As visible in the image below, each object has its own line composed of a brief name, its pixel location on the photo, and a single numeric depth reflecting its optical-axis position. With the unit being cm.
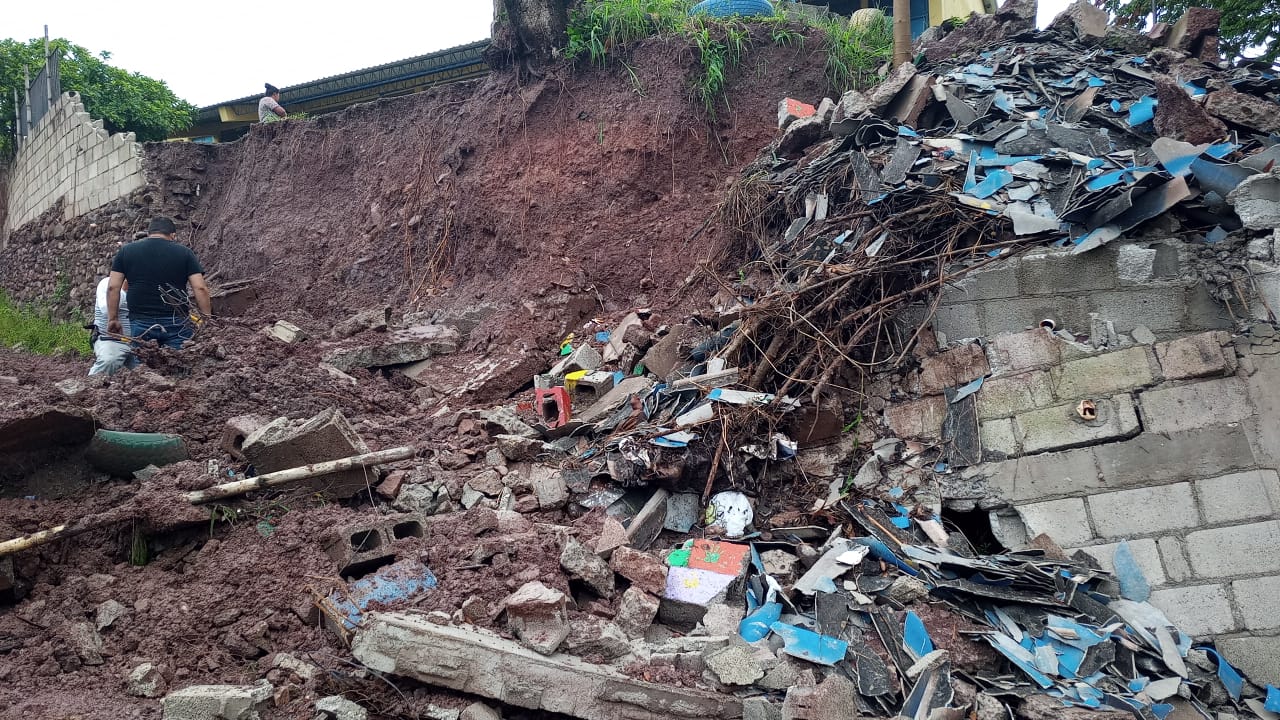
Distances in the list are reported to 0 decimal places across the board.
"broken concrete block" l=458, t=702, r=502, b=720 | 304
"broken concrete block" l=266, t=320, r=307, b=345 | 716
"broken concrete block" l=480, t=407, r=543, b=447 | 529
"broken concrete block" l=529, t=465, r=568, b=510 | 459
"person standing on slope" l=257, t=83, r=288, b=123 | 1198
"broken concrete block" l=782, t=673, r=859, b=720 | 307
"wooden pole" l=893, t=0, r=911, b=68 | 794
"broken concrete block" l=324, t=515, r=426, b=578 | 383
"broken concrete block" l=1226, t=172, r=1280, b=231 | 415
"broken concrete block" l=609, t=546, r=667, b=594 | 392
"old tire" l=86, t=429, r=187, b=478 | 429
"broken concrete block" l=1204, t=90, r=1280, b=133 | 505
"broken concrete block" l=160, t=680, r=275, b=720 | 289
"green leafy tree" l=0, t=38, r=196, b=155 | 1391
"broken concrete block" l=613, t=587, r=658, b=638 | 370
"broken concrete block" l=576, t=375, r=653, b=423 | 532
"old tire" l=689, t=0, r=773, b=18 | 882
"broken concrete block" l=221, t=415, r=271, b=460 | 472
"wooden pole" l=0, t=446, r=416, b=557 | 363
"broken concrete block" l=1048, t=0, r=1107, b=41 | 714
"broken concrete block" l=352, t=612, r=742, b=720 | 312
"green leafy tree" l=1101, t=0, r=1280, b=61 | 969
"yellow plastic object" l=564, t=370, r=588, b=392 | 596
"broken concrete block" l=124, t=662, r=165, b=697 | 312
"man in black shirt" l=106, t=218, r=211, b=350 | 610
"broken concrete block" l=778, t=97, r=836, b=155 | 666
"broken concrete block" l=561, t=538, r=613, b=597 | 385
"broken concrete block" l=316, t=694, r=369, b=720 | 296
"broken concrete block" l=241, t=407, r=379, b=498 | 446
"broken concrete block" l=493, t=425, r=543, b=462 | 498
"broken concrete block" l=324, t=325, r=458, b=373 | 679
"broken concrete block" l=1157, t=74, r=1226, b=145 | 507
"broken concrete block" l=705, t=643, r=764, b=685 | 330
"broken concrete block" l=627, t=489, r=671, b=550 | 435
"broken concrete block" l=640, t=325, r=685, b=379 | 564
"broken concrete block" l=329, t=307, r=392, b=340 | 748
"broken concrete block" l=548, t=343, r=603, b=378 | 623
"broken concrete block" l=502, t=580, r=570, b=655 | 337
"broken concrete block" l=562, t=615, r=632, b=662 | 338
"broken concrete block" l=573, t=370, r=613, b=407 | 582
